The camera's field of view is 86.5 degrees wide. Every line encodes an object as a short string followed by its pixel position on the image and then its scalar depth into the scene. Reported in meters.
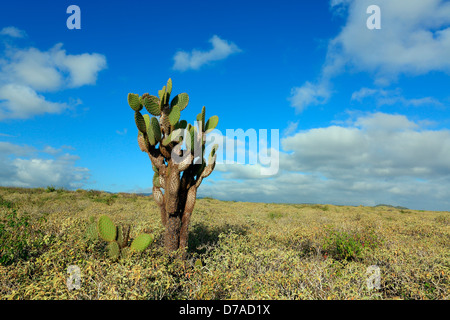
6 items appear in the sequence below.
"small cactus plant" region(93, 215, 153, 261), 6.85
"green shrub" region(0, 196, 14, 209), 13.30
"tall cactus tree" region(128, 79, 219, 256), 7.81
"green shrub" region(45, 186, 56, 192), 30.46
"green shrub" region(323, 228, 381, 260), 8.34
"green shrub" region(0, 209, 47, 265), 6.32
